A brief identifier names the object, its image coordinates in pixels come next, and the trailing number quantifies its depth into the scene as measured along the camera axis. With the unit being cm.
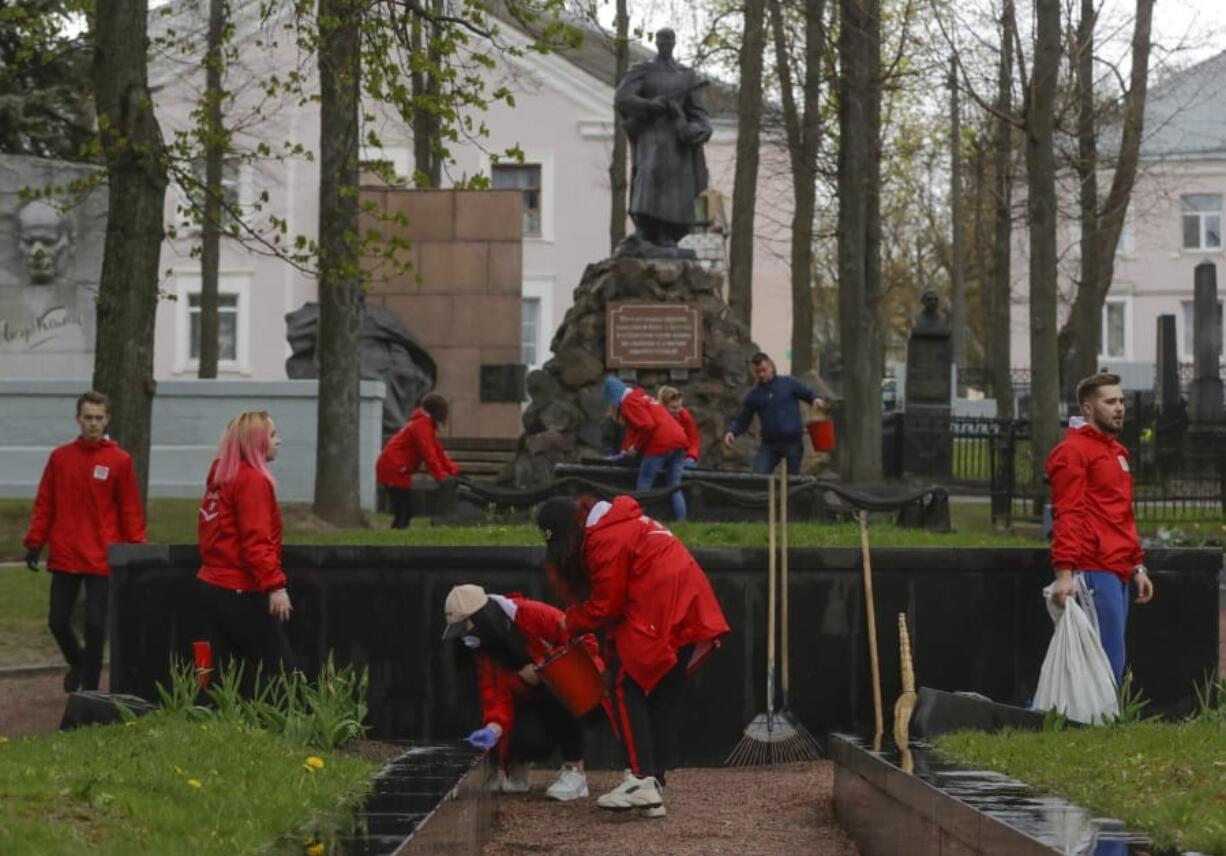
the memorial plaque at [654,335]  2548
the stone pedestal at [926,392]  3231
